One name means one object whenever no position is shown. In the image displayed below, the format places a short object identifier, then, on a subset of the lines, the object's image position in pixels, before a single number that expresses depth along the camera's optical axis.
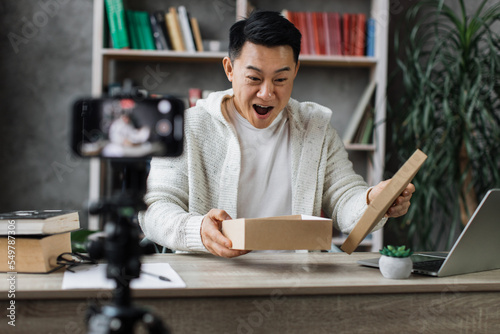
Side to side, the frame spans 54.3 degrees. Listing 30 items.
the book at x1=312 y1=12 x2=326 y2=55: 2.84
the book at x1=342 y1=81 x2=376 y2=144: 2.88
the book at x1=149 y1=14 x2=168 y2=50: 2.71
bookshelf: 2.71
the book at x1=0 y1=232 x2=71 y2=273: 1.06
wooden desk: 0.92
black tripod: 0.65
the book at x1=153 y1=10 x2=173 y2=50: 2.71
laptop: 1.11
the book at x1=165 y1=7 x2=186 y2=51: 2.71
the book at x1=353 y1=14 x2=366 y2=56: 2.86
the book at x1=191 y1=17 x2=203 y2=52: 2.77
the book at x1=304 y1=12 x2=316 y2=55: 2.84
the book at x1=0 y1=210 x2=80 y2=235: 1.06
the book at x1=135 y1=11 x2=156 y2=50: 2.71
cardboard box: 1.08
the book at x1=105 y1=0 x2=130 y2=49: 2.67
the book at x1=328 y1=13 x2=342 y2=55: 2.85
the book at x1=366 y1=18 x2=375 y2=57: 2.86
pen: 1.00
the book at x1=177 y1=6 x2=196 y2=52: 2.73
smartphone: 0.70
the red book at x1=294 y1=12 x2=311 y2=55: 2.82
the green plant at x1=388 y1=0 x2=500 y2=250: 2.42
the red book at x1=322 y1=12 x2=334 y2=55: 2.84
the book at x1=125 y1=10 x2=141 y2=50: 2.72
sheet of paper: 0.95
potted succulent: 1.10
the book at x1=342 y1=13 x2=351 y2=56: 2.85
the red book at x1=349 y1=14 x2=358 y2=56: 2.86
